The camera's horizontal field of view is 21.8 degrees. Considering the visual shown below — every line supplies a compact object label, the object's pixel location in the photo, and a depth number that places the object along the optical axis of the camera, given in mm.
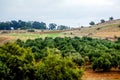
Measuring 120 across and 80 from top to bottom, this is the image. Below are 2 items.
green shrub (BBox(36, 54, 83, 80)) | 44906
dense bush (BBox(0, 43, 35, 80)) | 45488
